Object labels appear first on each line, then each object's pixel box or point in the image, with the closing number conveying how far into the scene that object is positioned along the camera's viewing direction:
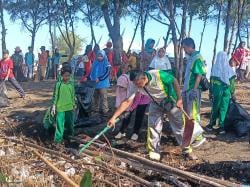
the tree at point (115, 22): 11.18
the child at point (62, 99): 4.84
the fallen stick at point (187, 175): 3.03
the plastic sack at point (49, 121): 5.10
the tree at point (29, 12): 15.42
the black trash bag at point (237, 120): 4.82
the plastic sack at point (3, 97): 7.34
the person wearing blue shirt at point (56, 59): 12.30
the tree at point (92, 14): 13.62
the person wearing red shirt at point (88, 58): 6.33
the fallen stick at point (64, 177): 2.26
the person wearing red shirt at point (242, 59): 9.51
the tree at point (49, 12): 14.29
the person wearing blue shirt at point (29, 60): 12.43
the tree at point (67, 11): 13.70
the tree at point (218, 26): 12.19
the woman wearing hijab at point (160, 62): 5.31
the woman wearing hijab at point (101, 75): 5.73
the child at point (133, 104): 4.80
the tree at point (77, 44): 33.60
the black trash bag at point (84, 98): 5.61
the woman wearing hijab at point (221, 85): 4.90
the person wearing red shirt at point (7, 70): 7.65
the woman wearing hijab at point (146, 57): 7.88
